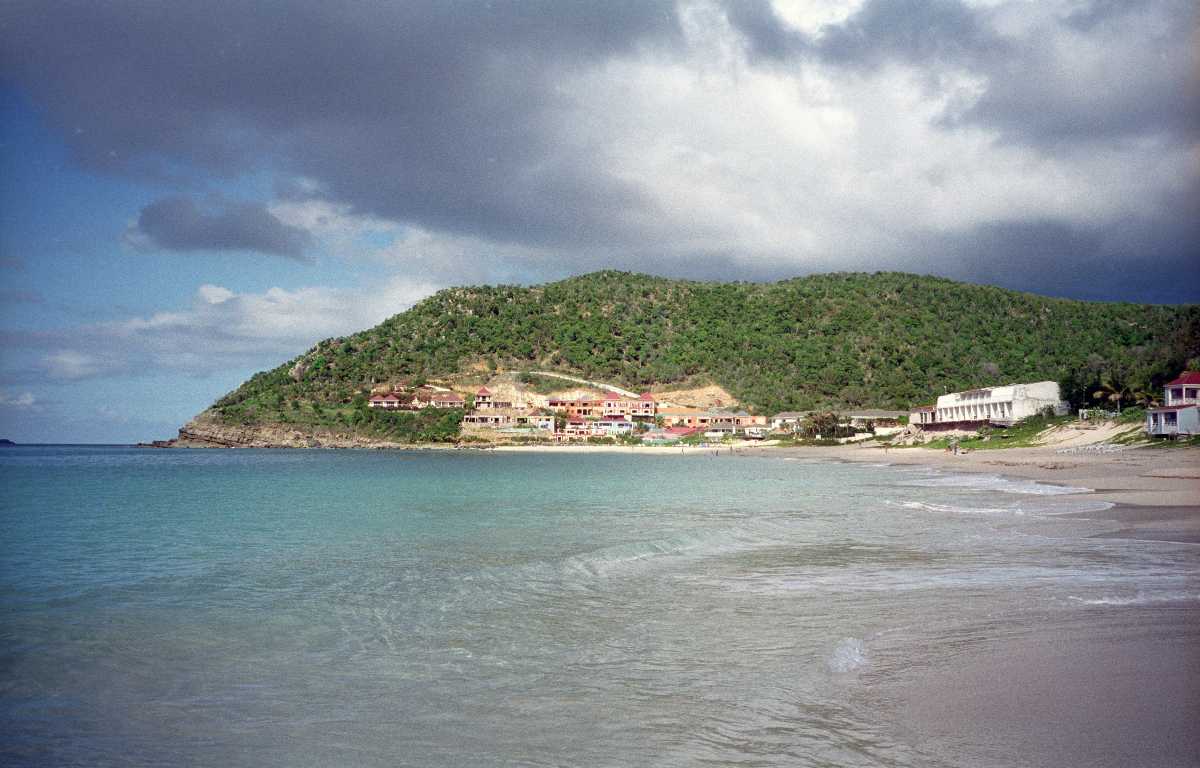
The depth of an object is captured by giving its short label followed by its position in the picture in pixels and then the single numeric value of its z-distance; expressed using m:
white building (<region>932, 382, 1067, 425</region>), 77.50
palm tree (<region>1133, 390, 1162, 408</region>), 57.44
